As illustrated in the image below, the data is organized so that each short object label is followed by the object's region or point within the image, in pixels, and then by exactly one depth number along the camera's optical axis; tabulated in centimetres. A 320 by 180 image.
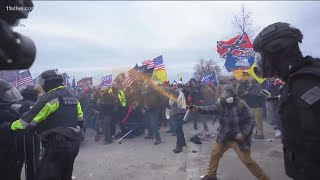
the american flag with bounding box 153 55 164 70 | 964
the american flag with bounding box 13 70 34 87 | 846
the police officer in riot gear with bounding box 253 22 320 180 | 155
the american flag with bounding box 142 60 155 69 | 933
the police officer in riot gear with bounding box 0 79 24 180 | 306
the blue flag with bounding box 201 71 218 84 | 1056
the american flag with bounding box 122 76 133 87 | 866
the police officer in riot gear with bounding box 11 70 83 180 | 293
